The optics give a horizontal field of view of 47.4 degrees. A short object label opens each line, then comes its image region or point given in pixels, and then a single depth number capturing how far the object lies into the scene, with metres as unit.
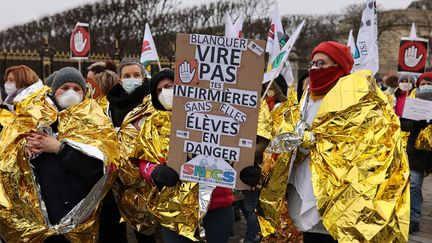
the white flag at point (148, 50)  7.65
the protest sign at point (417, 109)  5.71
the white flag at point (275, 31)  5.25
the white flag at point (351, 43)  7.01
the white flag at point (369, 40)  5.60
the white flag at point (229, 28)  3.92
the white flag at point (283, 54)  3.18
